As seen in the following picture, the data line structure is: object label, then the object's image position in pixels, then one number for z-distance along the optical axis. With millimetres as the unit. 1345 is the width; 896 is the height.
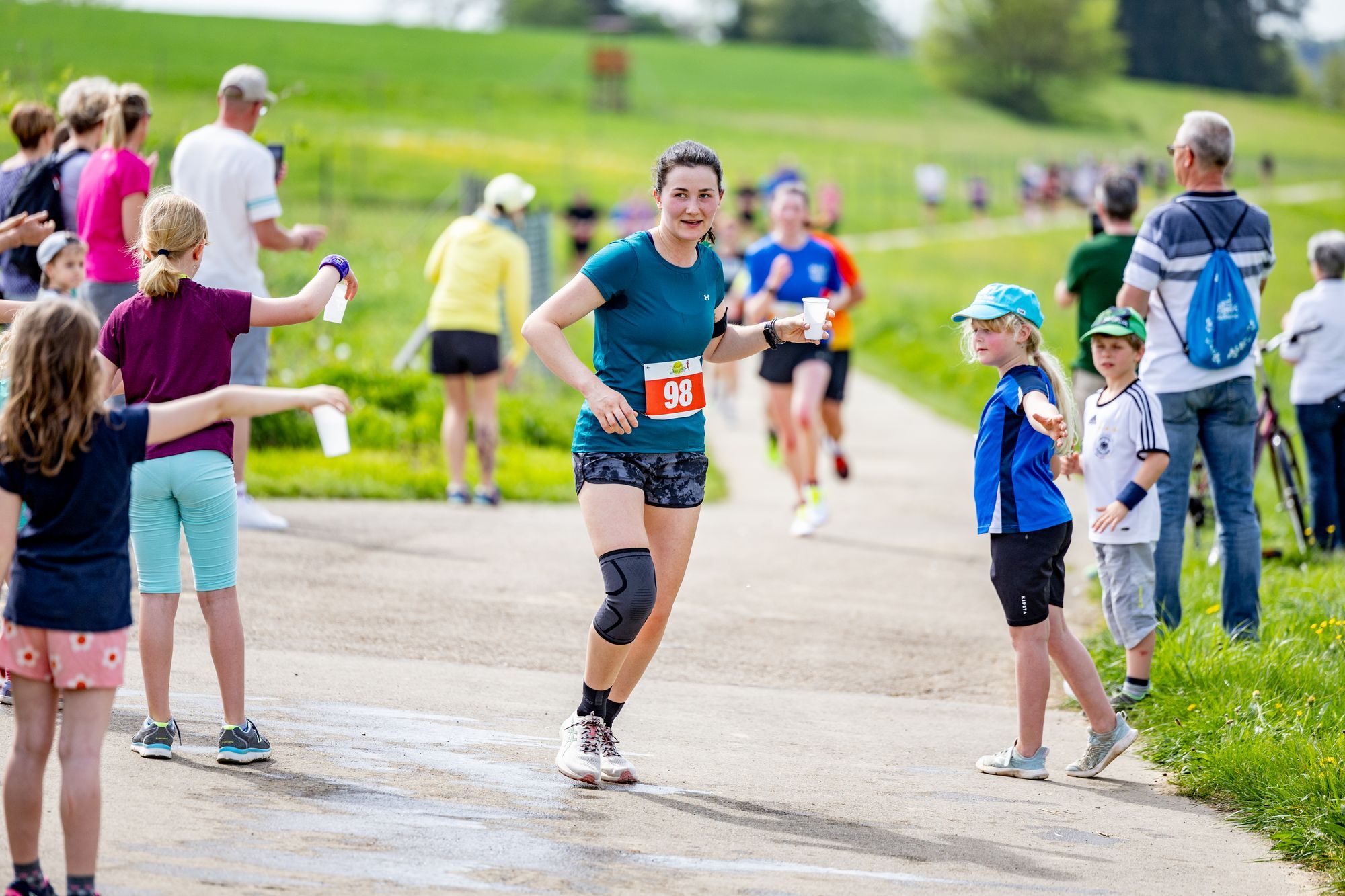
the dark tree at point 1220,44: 197125
